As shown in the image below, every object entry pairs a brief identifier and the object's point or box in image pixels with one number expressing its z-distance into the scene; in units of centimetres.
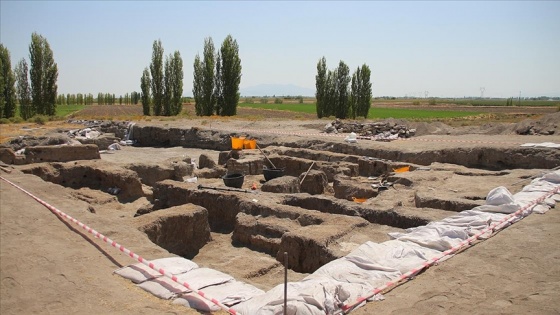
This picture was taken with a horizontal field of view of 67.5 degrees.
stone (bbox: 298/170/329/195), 1093
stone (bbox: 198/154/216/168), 1457
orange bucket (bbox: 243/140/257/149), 1662
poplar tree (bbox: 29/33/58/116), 4075
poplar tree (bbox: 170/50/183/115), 4338
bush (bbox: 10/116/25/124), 3369
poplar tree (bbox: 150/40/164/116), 4269
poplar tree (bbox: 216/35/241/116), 3916
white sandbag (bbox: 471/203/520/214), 644
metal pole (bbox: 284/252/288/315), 318
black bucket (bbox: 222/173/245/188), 1042
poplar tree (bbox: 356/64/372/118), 4103
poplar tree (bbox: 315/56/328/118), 4072
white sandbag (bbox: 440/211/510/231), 574
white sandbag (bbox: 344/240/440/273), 439
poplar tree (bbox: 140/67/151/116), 4347
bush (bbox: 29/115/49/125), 3019
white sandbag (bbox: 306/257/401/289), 407
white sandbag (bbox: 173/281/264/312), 378
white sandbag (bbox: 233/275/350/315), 334
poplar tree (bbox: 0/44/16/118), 4119
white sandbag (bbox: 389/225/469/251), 503
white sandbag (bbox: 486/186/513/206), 662
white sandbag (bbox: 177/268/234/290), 416
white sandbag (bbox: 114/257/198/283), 448
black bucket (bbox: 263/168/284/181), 1182
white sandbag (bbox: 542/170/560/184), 823
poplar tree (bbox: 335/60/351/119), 4072
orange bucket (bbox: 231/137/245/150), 1625
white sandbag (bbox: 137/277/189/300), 404
